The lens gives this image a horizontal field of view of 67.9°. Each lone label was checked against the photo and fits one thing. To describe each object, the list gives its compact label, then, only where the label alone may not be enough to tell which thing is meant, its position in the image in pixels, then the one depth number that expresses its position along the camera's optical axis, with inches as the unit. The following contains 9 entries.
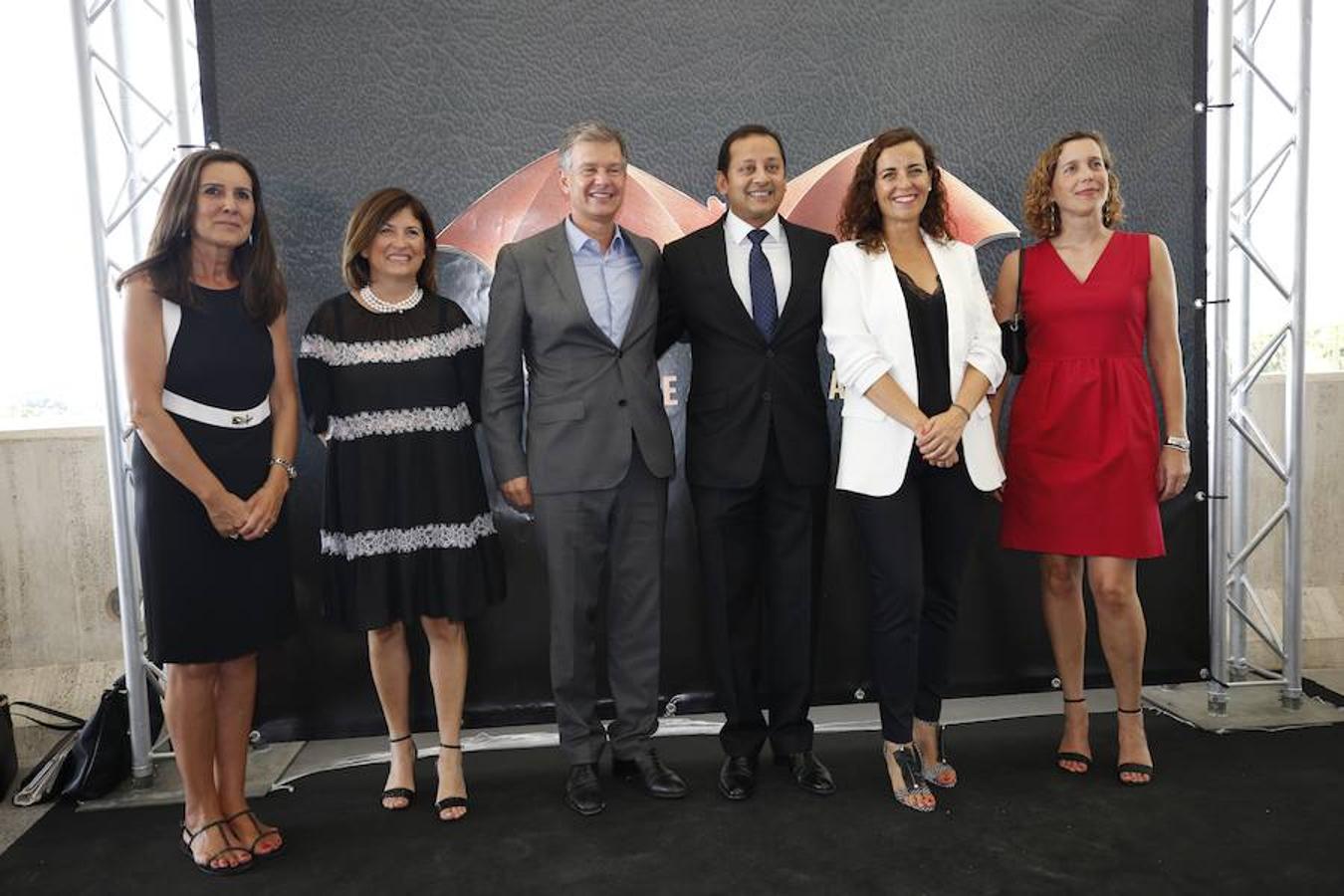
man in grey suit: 105.8
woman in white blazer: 101.6
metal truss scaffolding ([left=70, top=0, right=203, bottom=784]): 114.9
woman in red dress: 110.9
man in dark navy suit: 103.9
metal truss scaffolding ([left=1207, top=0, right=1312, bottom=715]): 131.1
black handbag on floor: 116.7
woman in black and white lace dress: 104.3
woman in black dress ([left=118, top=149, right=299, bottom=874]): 94.6
